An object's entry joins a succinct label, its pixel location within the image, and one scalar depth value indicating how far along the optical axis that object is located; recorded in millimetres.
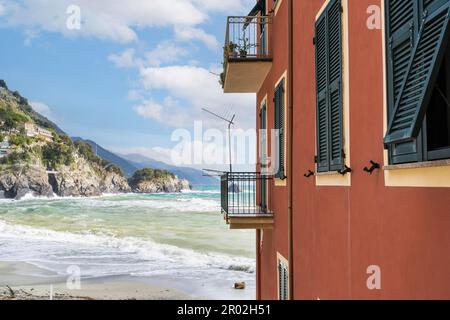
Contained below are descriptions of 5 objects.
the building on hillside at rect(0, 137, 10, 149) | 100869
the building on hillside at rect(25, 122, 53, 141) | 109375
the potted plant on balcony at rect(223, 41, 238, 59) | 9383
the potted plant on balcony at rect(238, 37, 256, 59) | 9523
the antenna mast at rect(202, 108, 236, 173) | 11711
